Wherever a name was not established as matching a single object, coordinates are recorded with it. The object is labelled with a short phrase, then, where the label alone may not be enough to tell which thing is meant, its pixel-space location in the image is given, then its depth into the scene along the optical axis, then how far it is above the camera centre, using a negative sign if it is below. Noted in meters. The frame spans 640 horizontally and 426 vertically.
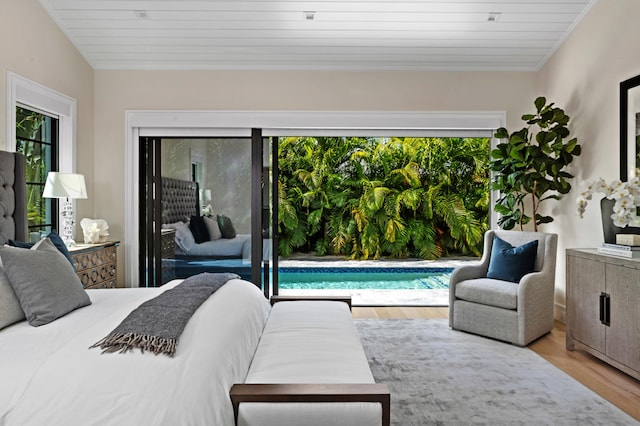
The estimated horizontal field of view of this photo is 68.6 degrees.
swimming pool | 7.15 -1.11
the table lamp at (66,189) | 3.79 +0.18
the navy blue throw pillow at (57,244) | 2.87 -0.20
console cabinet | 2.88 -0.66
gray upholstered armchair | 3.66 -0.73
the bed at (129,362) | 1.38 -0.53
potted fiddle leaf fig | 4.19 +0.43
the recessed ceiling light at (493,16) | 4.06 +1.69
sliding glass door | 4.96 +0.04
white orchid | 3.04 +0.07
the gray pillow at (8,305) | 2.08 -0.43
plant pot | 3.33 -0.12
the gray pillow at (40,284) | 2.13 -0.35
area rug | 2.41 -1.06
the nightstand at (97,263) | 3.86 -0.47
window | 3.95 +0.48
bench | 1.55 -0.63
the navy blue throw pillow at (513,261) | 3.94 -0.44
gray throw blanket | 1.64 -0.43
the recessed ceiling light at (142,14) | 4.05 +1.71
